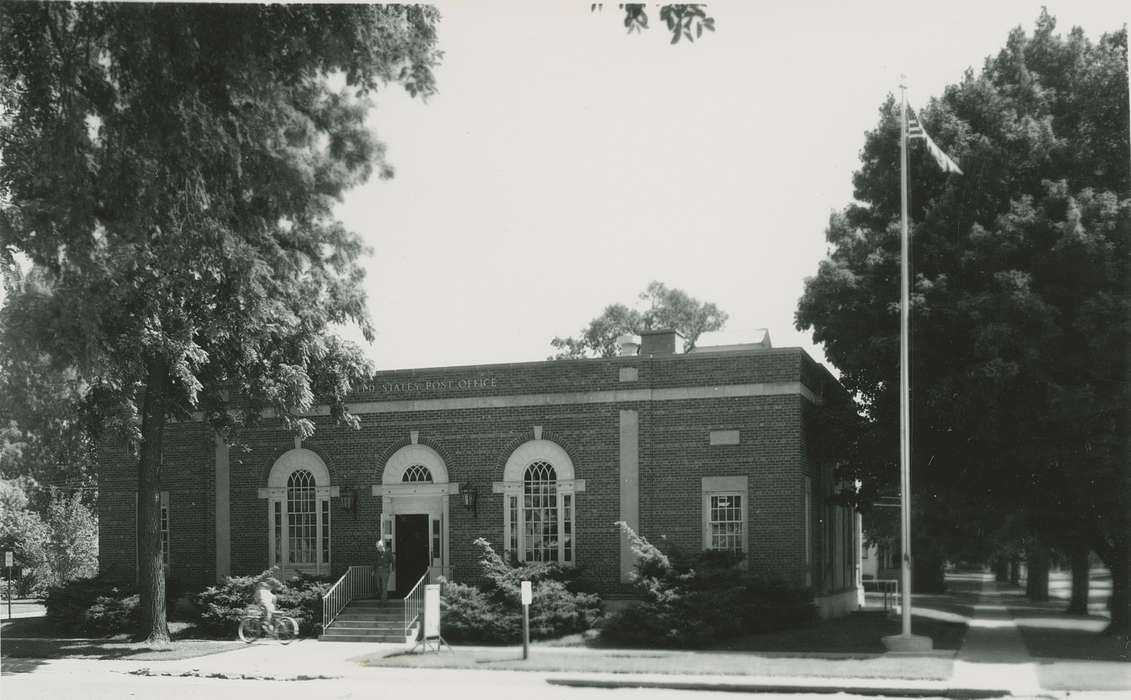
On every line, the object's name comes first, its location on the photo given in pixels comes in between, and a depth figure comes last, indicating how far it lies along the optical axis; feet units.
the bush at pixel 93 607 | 84.38
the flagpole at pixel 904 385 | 65.31
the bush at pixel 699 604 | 70.28
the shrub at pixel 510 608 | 73.87
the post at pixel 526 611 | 63.41
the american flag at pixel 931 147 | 65.26
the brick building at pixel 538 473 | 79.00
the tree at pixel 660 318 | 198.80
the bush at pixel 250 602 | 81.15
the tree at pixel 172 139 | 39.22
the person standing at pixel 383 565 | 81.76
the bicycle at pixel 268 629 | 78.93
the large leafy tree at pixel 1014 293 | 67.97
